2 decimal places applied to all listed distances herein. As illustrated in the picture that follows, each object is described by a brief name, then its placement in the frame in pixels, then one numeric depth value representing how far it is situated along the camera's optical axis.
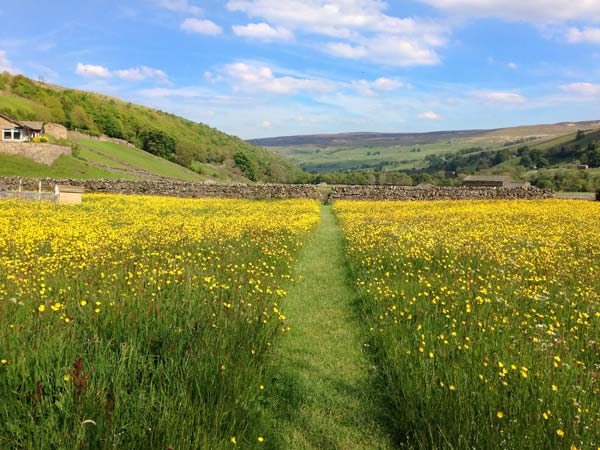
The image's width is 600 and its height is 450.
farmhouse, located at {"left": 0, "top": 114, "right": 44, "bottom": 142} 69.75
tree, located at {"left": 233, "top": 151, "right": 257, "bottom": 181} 155.25
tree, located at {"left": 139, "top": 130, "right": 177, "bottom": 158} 121.75
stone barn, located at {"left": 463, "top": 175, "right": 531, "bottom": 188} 84.45
